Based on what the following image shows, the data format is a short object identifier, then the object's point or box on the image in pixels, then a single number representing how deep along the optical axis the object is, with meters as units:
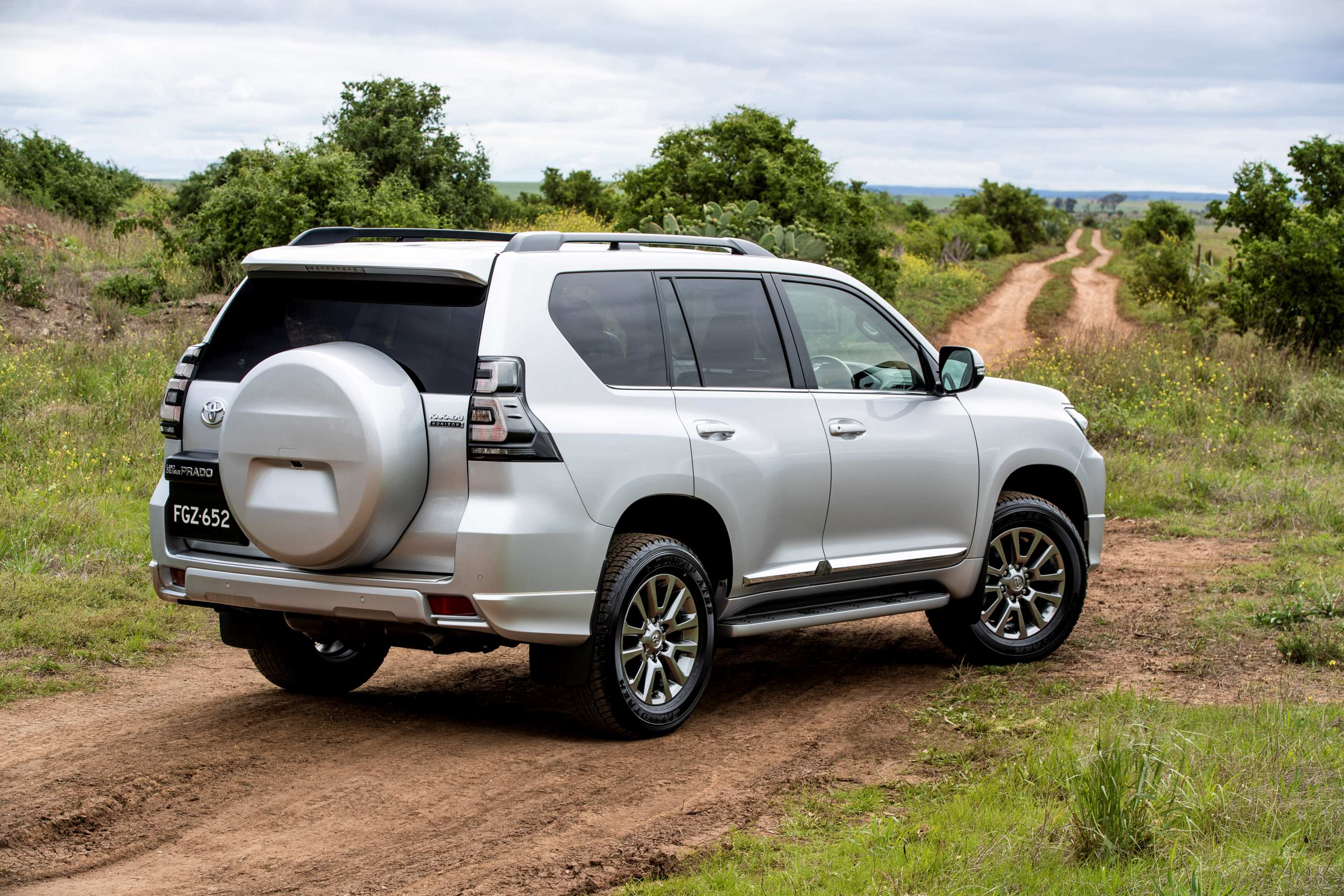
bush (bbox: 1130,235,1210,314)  34.84
